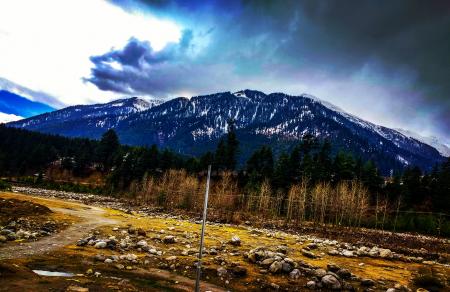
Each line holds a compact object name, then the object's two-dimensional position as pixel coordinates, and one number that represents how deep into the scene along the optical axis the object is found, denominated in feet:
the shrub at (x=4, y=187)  255.37
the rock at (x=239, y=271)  67.92
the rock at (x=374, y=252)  104.51
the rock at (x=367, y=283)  68.28
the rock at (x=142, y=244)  82.74
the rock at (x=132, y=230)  102.76
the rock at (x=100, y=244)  78.25
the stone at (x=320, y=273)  68.49
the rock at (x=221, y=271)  66.77
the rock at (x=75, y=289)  43.09
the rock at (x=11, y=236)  72.79
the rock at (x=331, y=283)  63.98
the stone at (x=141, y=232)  100.32
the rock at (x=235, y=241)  101.71
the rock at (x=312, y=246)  108.85
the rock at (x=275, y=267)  70.92
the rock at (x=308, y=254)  92.17
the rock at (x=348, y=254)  101.24
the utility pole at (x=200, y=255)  35.30
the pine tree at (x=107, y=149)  523.29
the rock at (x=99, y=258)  66.28
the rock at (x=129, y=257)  69.15
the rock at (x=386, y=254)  104.53
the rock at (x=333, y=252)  100.27
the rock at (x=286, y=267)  71.31
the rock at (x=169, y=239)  93.20
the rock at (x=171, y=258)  72.98
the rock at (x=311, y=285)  63.57
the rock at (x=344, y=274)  72.78
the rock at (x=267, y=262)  75.61
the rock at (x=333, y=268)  75.51
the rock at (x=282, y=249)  94.59
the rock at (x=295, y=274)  68.28
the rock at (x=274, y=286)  61.66
